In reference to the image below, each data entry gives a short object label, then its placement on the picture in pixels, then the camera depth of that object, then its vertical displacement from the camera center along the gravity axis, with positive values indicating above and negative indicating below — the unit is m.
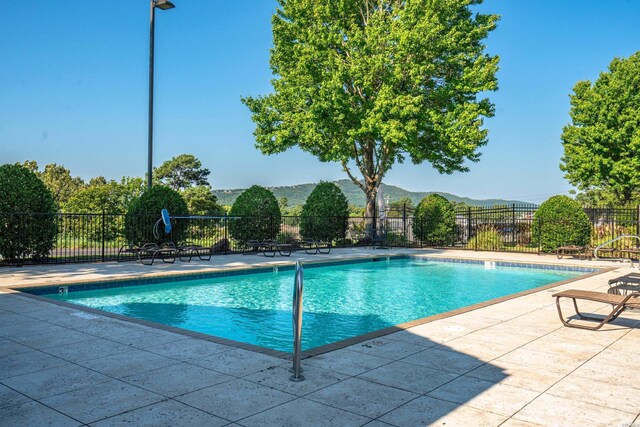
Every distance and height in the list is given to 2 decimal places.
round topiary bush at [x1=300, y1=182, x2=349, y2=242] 20.73 +0.54
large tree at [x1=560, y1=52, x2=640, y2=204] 28.80 +5.99
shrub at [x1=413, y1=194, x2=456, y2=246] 21.88 +0.20
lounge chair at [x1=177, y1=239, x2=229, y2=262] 13.88 -0.89
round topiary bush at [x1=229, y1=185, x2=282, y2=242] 18.11 +0.39
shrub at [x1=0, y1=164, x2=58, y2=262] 11.78 +0.24
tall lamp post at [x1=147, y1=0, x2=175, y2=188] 14.40 +4.03
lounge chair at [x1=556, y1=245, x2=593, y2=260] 15.68 -0.91
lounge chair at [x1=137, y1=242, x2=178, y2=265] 12.98 -0.85
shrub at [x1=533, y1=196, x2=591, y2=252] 17.56 +0.05
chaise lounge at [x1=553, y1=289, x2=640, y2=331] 5.45 -0.86
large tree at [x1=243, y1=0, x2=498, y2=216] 19.61 +6.31
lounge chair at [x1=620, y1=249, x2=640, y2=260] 15.38 -1.00
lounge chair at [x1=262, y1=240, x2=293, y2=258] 16.27 -0.91
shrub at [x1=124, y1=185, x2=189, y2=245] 14.50 +0.34
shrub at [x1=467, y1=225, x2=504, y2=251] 21.11 -0.72
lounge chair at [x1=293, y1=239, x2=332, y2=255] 18.24 -0.91
